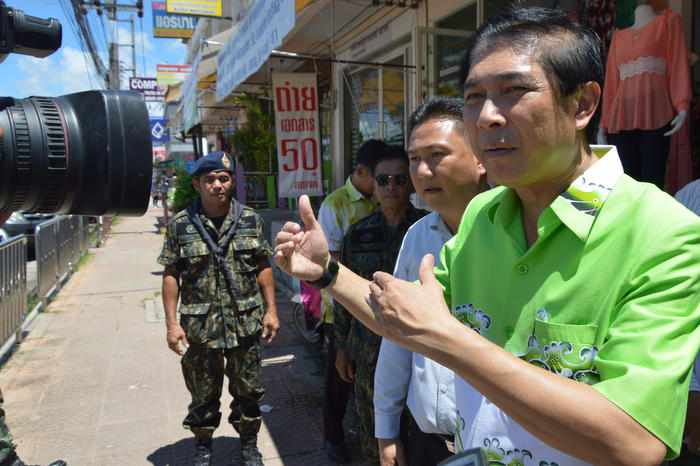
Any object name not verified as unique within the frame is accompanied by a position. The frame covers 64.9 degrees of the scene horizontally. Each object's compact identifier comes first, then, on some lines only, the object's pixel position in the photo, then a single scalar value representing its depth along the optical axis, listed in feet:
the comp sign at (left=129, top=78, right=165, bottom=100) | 94.38
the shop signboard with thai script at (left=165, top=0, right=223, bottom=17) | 37.88
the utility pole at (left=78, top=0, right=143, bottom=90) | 62.07
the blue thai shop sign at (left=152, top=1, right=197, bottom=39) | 57.31
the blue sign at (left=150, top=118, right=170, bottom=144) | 77.00
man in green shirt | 2.71
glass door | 20.98
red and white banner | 20.31
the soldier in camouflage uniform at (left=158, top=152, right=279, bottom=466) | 10.31
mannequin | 8.30
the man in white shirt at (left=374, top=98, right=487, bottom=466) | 5.77
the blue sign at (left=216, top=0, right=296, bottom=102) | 11.73
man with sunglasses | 8.23
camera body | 4.99
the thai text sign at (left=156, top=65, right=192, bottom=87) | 83.20
